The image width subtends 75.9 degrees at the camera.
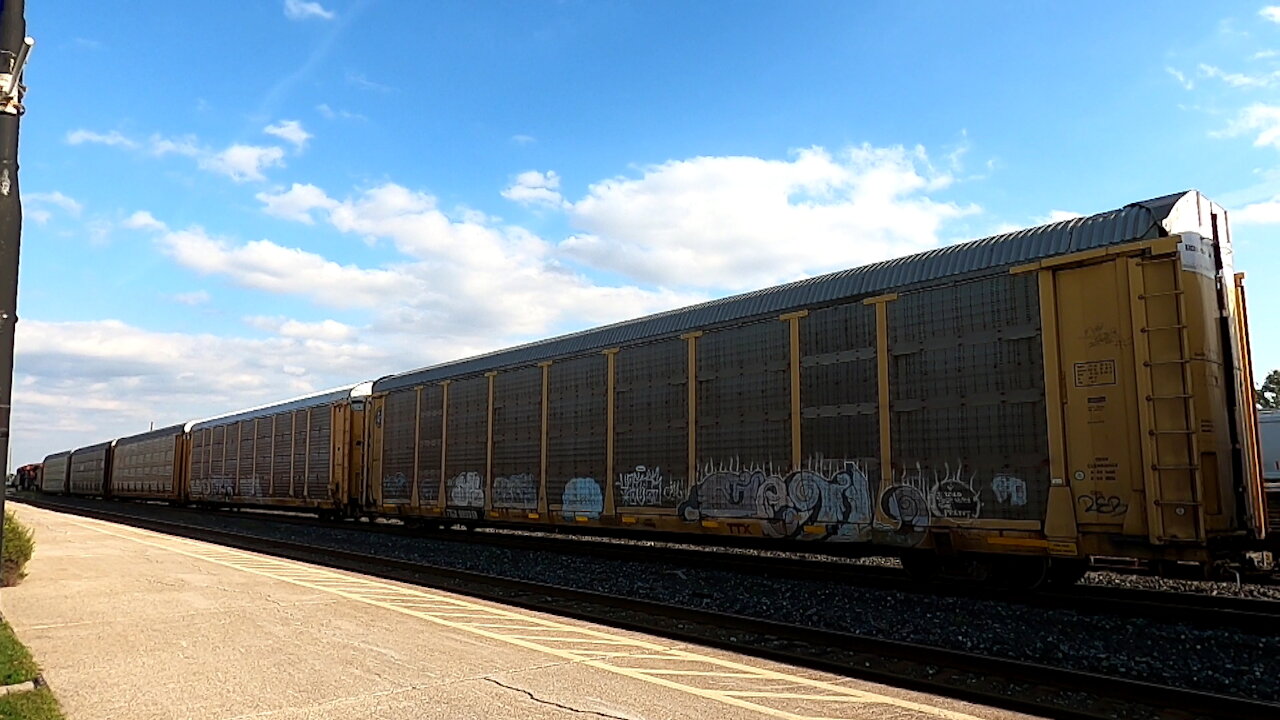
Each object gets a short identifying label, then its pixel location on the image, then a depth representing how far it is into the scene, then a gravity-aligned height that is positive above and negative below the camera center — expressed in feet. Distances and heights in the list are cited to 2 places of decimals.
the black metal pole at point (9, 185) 13.94 +4.83
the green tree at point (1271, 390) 159.69 +13.56
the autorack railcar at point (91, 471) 172.86 -0.65
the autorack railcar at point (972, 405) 27.30 +2.23
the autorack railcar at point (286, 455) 80.07 +1.33
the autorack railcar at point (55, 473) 211.82 -1.23
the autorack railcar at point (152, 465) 129.59 +0.37
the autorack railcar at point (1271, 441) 75.77 +1.46
